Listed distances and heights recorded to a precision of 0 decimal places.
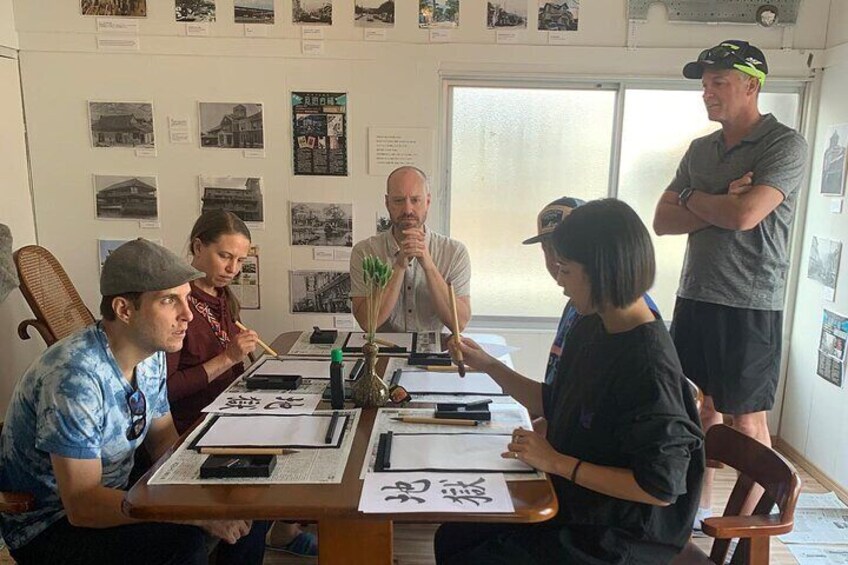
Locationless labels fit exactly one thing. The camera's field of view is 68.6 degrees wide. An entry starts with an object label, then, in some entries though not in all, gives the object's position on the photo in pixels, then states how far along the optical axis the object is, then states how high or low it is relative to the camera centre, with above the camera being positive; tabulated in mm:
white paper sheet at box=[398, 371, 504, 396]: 1656 -563
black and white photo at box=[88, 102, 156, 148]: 2963 +223
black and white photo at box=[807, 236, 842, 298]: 2749 -355
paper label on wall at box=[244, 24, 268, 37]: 2906 +660
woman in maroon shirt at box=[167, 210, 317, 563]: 1768 -513
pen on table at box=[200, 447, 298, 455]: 1242 -552
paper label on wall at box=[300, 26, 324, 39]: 2904 +654
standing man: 1998 -175
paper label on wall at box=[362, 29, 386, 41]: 2912 +647
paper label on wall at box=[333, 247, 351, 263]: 3086 -391
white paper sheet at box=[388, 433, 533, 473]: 1213 -558
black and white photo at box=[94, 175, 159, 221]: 3021 -127
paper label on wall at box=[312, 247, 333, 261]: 3082 -391
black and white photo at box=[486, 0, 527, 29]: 2895 +750
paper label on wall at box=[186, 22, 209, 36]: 2900 +663
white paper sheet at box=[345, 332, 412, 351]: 2133 -574
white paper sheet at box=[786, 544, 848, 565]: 2158 -1298
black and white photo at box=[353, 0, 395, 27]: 2883 +742
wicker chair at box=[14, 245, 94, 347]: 2586 -541
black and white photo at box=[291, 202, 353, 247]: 3047 -241
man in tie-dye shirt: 1287 -550
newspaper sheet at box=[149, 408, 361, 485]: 1153 -560
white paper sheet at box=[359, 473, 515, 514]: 1067 -559
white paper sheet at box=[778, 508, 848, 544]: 2301 -1303
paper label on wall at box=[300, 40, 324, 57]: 2916 +587
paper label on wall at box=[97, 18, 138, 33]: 2885 +667
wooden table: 1059 -567
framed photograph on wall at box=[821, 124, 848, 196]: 2711 +92
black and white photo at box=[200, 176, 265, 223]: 3023 -112
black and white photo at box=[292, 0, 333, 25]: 2879 +742
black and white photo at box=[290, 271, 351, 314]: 3111 -580
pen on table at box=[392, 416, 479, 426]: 1420 -553
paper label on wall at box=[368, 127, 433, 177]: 2990 +132
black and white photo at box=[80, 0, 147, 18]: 2867 +743
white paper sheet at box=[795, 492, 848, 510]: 2541 -1300
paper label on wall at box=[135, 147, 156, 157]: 2998 +92
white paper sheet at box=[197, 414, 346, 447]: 1311 -560
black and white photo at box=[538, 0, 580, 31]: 2895 +750
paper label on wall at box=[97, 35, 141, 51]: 2902 +590
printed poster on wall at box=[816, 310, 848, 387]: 2664 -719
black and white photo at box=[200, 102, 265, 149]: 2969 +223
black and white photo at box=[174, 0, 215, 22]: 2877 +740
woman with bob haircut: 1138 -478
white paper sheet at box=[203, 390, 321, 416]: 1501 -566
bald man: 2312 -352
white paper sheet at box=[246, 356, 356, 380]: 1799 -571
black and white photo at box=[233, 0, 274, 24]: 2881 +741
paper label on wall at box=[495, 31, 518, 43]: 2920 +651
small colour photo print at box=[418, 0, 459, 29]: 2889 +747
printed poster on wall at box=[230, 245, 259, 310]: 3088 -543
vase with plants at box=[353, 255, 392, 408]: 1537 -429
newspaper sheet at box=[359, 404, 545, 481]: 1386 -562
